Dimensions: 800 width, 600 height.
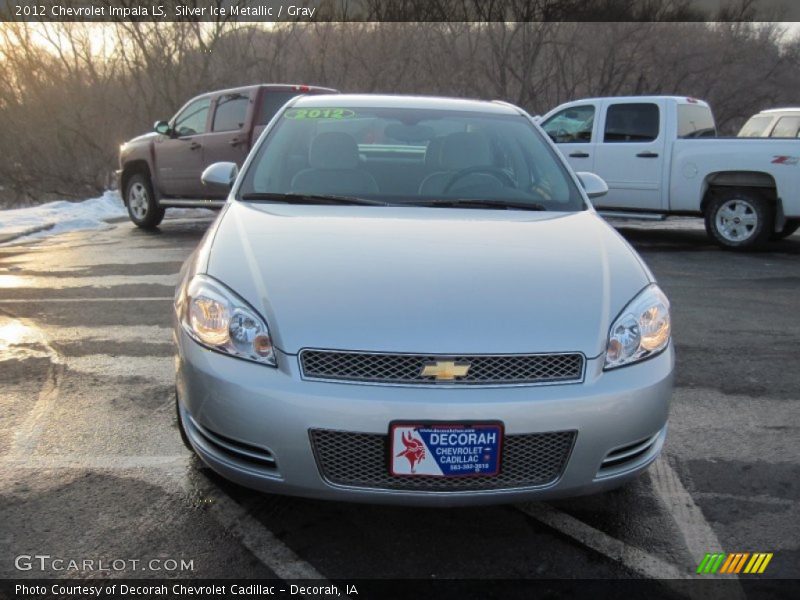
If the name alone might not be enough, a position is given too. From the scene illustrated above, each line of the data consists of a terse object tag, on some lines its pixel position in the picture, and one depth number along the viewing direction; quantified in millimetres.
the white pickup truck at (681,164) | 8953
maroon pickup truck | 10312
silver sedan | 2273
